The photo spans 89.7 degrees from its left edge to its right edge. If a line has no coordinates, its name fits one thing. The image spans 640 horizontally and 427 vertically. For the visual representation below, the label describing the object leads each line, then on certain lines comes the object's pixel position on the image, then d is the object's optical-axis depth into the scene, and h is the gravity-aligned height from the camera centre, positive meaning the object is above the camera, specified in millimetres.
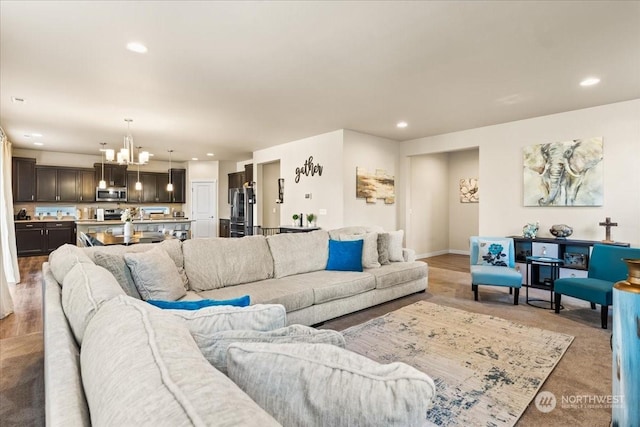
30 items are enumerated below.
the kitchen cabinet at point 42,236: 7477 -599
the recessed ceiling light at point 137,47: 2816 +1464
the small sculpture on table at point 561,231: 4621 -256
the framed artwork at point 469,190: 8031 +577
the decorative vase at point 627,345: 993 -418
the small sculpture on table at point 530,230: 4913 -262
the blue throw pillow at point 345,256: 3899 -540
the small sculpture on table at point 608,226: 4232 -167
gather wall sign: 6389 +891
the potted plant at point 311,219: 6535 -143
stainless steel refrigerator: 8555 +18
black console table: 4508 -601
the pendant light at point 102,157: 7172 +1434
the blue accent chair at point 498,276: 3890 -776
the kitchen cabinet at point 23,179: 7555 +753
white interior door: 10008 +139
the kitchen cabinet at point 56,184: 7883 +672
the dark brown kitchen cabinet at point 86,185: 8383 +670
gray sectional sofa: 519 -327
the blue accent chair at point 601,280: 3215 -726
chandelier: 5062 +906
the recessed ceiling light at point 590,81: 3607 +1508
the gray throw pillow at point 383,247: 4379 -481
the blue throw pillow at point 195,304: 1395 -410
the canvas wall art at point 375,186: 6188 +540
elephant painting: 4582 +601
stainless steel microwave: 8656 +463
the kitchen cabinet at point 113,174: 8633 +1005
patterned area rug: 1963 -1154
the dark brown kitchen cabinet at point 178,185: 9758 +807
